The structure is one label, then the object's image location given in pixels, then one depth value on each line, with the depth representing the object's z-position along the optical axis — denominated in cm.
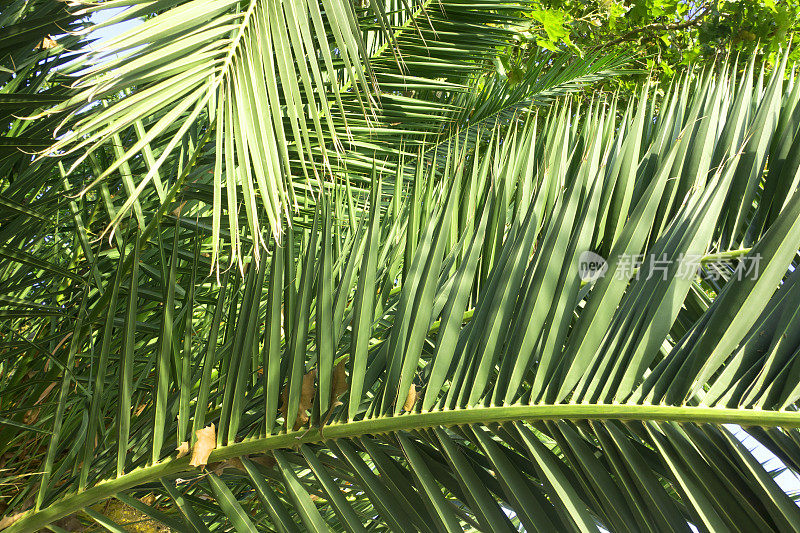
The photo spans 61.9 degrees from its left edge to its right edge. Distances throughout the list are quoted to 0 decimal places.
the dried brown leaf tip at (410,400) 79
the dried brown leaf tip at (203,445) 80
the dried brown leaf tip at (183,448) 83
